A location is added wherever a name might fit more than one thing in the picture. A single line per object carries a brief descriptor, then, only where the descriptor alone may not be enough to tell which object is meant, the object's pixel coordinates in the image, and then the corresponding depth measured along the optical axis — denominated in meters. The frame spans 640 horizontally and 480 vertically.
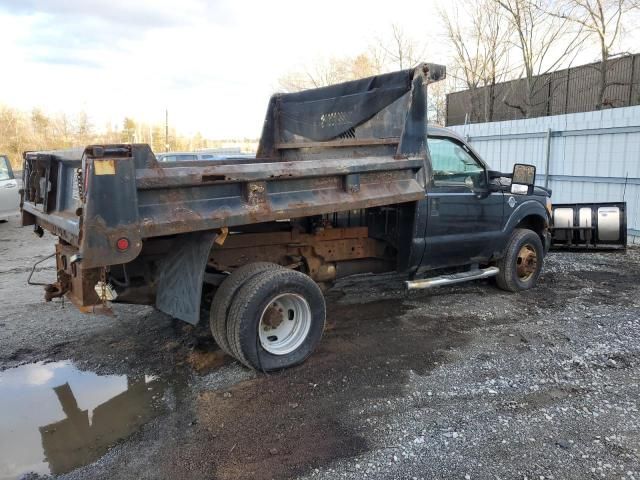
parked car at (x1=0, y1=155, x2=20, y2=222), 12.06
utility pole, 53.41
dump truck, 3.52
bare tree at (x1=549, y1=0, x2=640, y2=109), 19.52
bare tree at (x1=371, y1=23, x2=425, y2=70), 28.50
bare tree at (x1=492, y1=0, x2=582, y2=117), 22.58
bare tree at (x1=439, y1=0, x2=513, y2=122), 24.88
